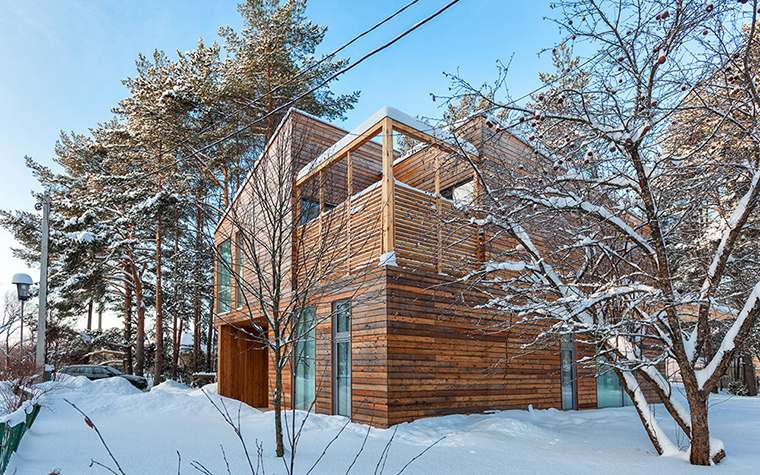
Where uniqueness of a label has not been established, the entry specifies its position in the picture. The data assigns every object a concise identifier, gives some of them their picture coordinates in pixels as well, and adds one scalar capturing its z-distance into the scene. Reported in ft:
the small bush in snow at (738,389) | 56.24
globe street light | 38.29
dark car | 60.75
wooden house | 25.00
